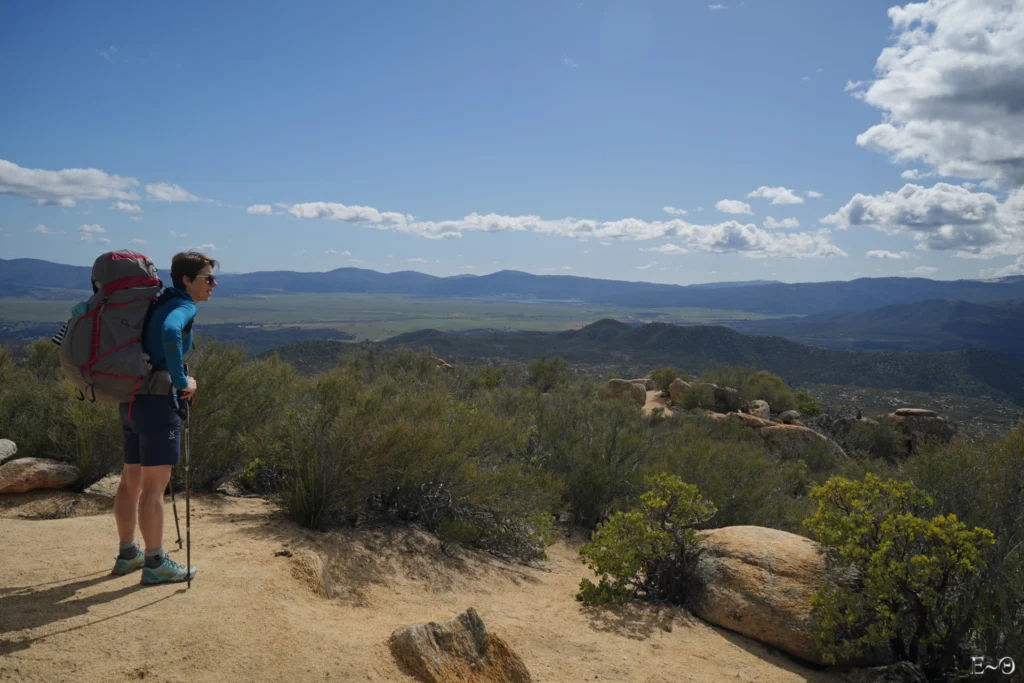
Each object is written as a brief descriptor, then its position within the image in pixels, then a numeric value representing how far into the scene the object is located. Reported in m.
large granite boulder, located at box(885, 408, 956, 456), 19.55
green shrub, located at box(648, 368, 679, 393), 23.73
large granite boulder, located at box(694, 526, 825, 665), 5.10
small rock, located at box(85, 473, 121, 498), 6.30
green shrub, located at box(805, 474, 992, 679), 4.59
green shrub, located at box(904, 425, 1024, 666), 4.55
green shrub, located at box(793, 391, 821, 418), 22.34
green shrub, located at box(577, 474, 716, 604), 5.78
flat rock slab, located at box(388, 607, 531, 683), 3.61
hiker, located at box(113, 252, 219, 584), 4.02
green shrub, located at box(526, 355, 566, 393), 19.86
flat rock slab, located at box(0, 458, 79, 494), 6.10
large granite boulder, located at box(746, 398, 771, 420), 19.86
